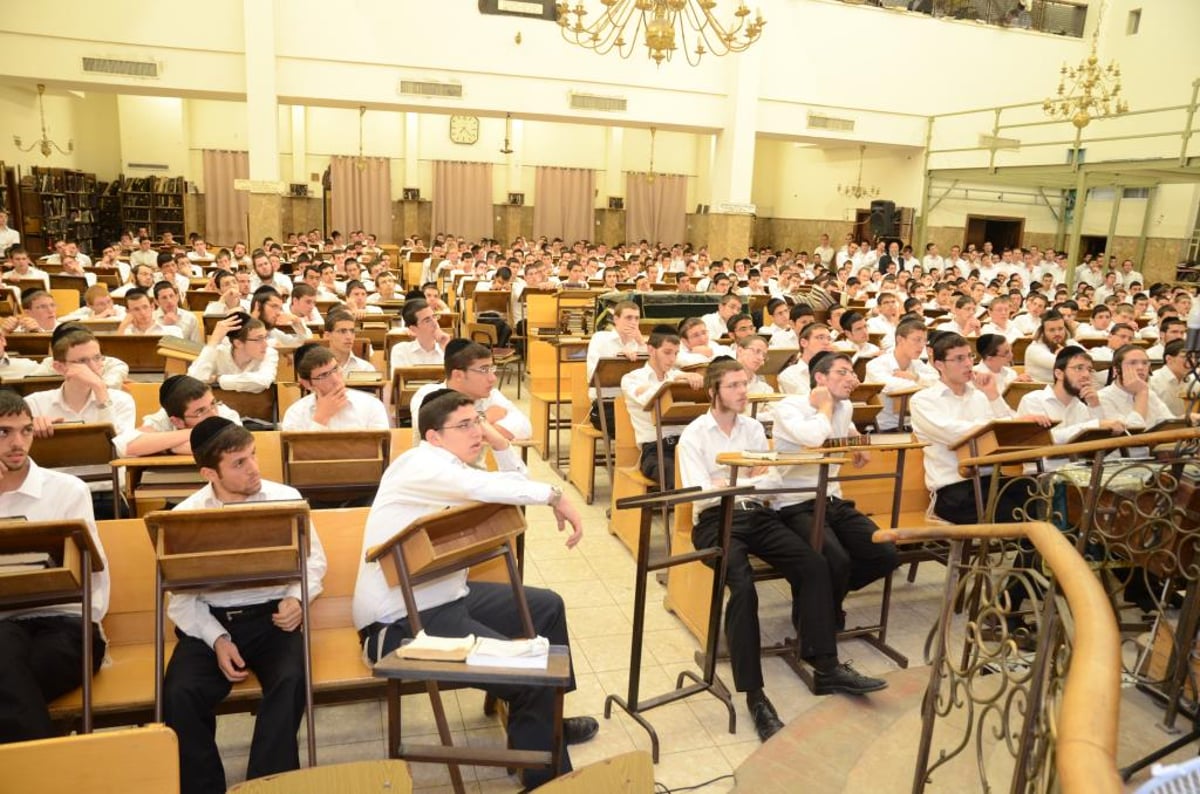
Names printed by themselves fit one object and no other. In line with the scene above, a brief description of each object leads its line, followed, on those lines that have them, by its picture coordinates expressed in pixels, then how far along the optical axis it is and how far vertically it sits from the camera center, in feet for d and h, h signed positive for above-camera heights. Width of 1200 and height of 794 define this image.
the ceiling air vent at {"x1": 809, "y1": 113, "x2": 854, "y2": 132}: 51.72 +7.29
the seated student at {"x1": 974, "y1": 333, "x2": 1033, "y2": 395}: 16.38 -2.10
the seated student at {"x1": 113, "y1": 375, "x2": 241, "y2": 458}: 10.34 -2.84
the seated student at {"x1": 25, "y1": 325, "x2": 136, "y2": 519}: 12.64 -2.96
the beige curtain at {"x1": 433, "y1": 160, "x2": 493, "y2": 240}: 61.87 +1.71
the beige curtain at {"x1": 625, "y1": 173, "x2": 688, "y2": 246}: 65.82 +1.94
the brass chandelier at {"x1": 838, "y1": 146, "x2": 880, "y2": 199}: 59.00 +3.67
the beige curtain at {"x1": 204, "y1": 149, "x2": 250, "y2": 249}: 60.13 +0.87
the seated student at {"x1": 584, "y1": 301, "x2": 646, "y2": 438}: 18.95 -2.56
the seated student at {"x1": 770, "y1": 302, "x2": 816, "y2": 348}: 24.02 -2.82
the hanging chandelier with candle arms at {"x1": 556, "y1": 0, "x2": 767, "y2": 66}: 21.49 +5.87
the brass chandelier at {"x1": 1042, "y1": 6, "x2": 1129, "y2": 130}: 33.31 +6.81
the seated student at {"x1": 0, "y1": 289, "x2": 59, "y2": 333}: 18.72 -2.66
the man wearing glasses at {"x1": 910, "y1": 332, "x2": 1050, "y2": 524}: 13.85 -2.99
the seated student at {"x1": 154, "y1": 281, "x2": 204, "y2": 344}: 20.40 -2.66
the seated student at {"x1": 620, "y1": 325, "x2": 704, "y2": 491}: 15.11 -3.05
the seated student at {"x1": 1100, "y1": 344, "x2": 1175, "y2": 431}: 15.93 -2.69
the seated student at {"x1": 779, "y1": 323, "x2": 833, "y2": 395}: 17.40 -2.53
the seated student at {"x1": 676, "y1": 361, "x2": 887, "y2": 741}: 10.57 -4.32
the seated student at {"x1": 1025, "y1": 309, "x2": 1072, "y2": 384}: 21.68 -2.61
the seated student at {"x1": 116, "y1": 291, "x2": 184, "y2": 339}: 18.47 -2.46
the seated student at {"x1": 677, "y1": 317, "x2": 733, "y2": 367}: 19.71 -2.54
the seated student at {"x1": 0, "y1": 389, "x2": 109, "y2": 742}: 7.43 -4.18
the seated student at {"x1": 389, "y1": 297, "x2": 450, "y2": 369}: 18.51 -2.78
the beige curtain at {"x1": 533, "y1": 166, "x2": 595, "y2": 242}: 63.62 +1.85
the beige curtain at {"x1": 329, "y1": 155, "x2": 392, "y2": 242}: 60.29 +1.55
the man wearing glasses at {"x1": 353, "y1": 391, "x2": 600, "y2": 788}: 8.45 -3.38
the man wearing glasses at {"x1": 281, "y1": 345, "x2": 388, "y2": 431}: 12.84 -2.99
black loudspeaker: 55.21 +1.60
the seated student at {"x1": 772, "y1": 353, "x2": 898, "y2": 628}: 12.06 -3.72
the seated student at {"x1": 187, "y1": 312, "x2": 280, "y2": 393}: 15.21 -2.83
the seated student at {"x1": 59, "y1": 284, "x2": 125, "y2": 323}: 21.42 -2.62
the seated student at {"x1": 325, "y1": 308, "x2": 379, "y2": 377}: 16.81 -2.43
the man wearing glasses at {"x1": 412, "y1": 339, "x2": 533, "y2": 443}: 12.86 -2.47
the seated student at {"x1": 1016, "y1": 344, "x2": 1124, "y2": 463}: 15.06 -2.70
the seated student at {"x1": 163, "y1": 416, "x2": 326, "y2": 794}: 7.93 -4.42
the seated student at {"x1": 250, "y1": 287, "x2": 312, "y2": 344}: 19.72 -2.57
